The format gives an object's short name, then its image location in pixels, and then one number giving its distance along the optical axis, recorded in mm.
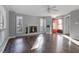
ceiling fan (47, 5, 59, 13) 1783
